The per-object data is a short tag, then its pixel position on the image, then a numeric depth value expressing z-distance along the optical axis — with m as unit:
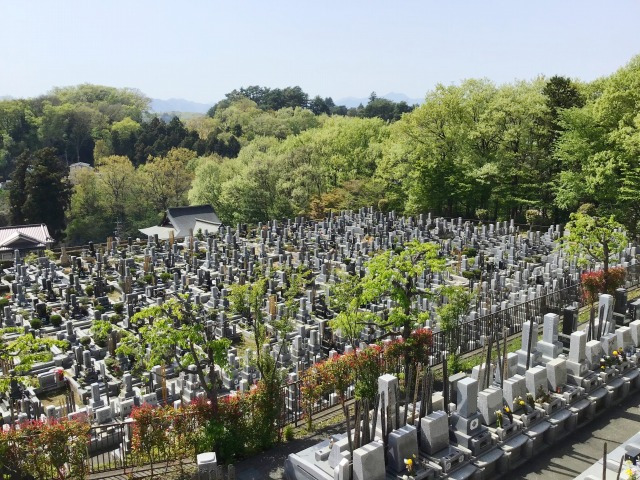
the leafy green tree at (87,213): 49.69
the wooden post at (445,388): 10.59
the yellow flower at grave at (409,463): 8.96
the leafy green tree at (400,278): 11.90
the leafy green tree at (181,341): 9.63
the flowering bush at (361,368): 11.50
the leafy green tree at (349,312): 12.78
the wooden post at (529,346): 12.96
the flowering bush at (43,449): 9.10
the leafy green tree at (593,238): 17.36
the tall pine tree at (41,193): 45.88
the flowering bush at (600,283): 17.73
